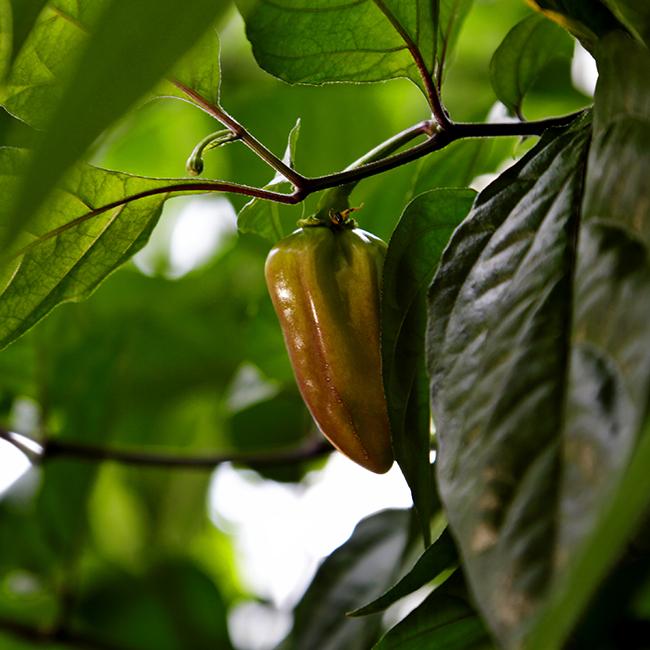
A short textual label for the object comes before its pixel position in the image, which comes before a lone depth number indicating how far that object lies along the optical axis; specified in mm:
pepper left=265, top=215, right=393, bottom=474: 360
